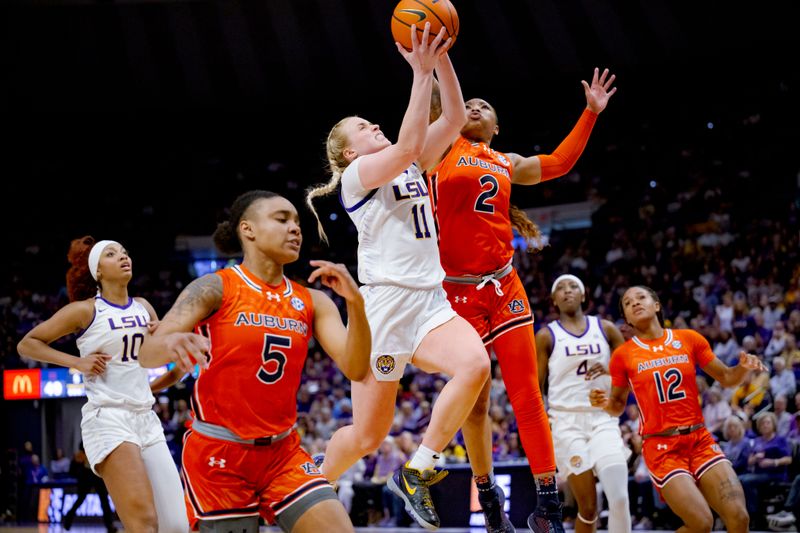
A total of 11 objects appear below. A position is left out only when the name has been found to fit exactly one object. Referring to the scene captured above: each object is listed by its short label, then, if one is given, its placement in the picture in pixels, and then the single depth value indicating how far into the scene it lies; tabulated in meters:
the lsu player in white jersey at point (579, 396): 8.05
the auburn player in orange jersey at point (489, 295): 5.47
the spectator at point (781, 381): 11.34
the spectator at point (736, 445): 10.42
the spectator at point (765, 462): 10.10
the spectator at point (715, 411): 11.16
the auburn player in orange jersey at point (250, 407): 4.14
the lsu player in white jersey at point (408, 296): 4.84
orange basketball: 4.76
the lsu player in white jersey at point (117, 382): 5.76
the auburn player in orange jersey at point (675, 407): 6.81
